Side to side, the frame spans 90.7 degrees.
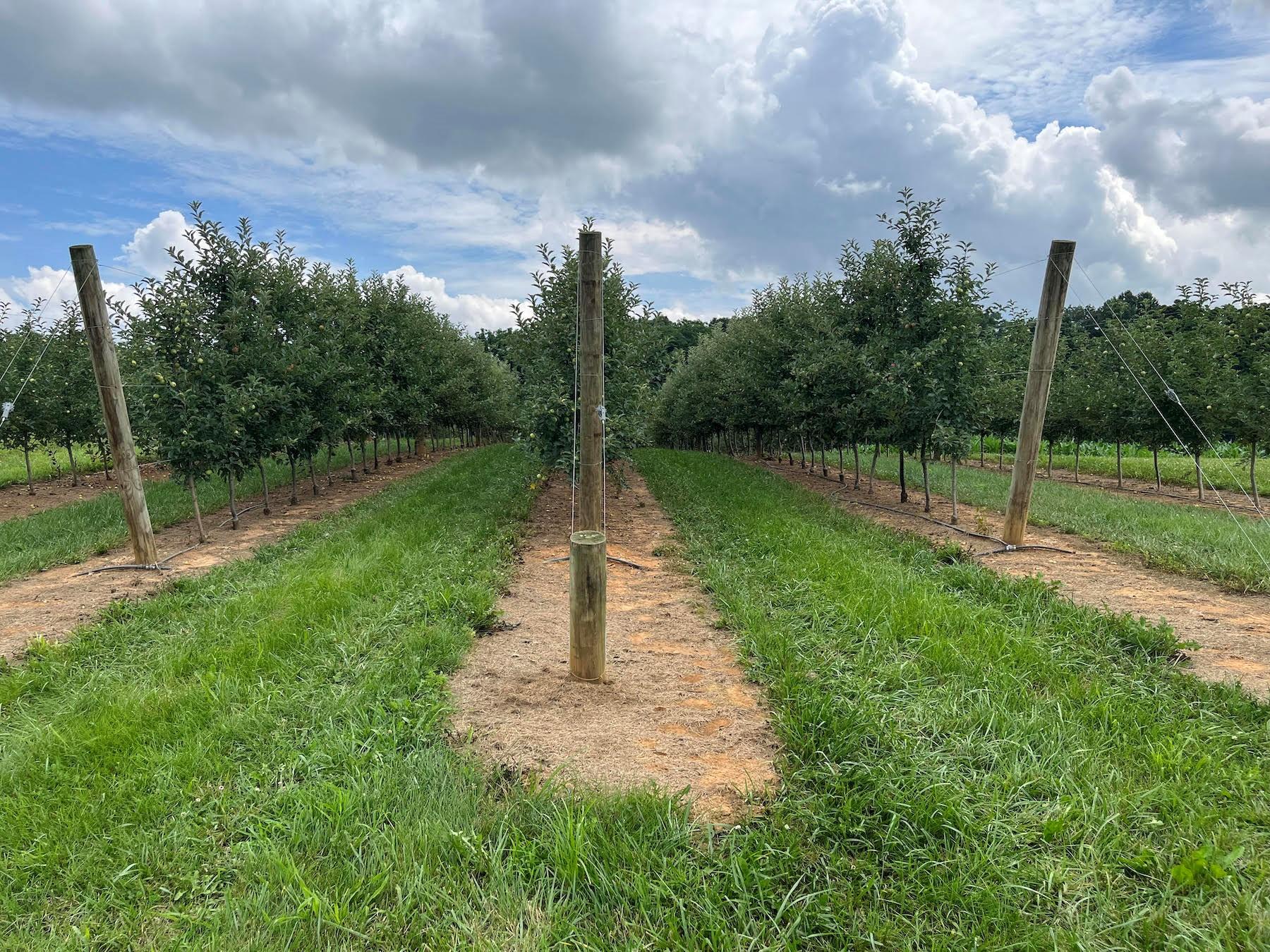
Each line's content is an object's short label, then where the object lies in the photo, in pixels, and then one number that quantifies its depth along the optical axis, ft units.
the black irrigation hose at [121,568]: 28.17
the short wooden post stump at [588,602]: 16.70
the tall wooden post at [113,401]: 27.58
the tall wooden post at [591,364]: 22.88
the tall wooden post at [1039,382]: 29.22
